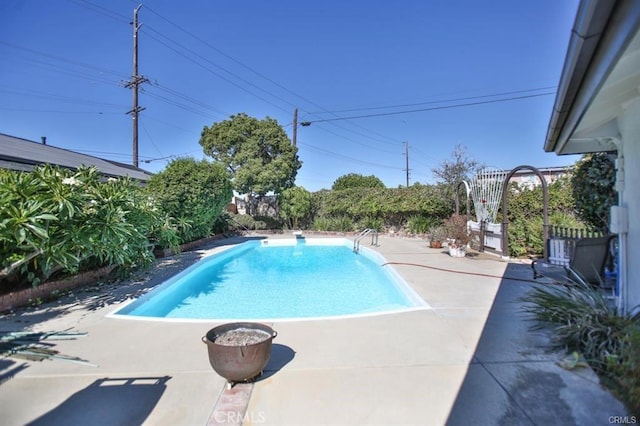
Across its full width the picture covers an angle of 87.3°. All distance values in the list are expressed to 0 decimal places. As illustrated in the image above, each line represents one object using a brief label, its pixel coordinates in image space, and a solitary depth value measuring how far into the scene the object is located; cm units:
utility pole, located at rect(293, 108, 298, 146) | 2348
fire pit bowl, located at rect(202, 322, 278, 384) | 282
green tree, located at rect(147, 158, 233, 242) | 1158
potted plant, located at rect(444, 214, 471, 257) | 1056
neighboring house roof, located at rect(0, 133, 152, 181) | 880
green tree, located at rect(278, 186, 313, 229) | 2017
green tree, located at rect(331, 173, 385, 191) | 4138
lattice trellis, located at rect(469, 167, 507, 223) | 1168
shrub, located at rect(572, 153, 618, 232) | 686
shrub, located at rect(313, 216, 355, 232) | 2009
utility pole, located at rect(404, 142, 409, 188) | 3834
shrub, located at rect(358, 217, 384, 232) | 1900
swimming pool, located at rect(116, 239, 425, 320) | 673
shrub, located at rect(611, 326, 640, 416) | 241
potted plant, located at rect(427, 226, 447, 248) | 1285
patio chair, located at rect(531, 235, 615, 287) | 525
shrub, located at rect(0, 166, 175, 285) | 473
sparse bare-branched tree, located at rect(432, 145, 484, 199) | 2309
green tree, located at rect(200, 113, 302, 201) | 2048
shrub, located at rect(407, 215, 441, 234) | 1652
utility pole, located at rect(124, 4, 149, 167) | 1762
